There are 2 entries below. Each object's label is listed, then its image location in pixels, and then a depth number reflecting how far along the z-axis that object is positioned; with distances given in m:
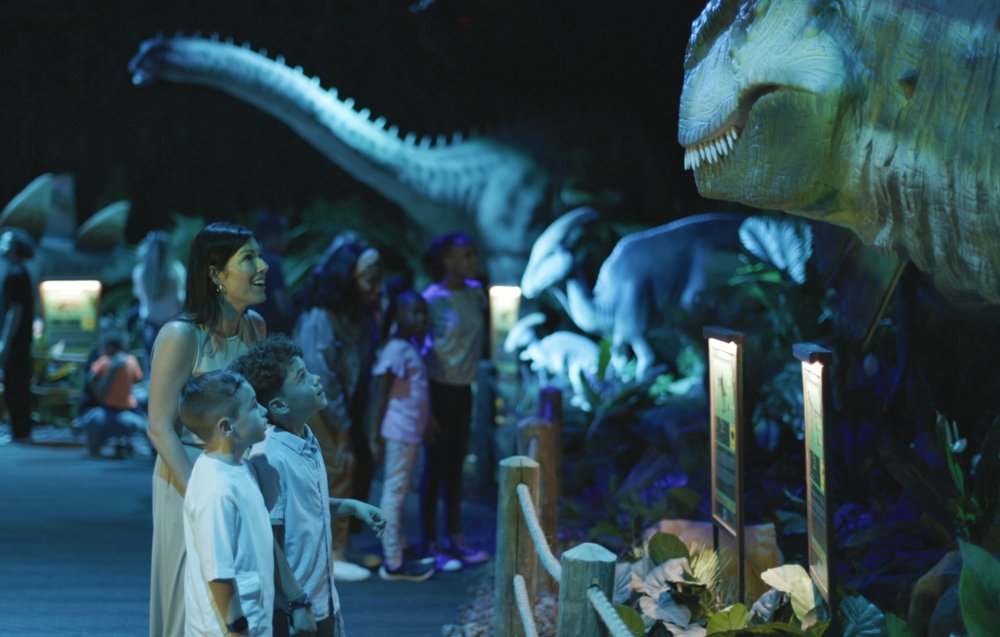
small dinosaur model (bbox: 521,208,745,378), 9.25
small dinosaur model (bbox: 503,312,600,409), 9.52
